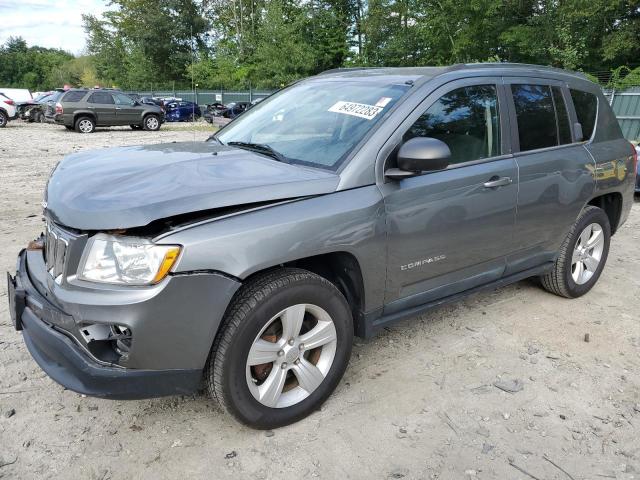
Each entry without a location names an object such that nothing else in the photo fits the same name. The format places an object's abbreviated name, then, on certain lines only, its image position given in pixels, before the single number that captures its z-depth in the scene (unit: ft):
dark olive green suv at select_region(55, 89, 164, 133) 63.93
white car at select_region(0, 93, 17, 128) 67.72
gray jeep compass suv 7.09
